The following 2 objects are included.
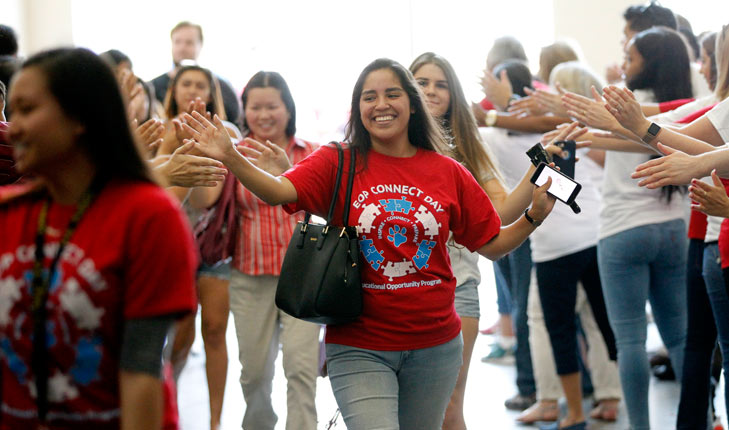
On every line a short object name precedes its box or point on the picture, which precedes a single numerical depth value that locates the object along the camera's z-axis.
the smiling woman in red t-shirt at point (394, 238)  4.97
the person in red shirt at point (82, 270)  4.19
